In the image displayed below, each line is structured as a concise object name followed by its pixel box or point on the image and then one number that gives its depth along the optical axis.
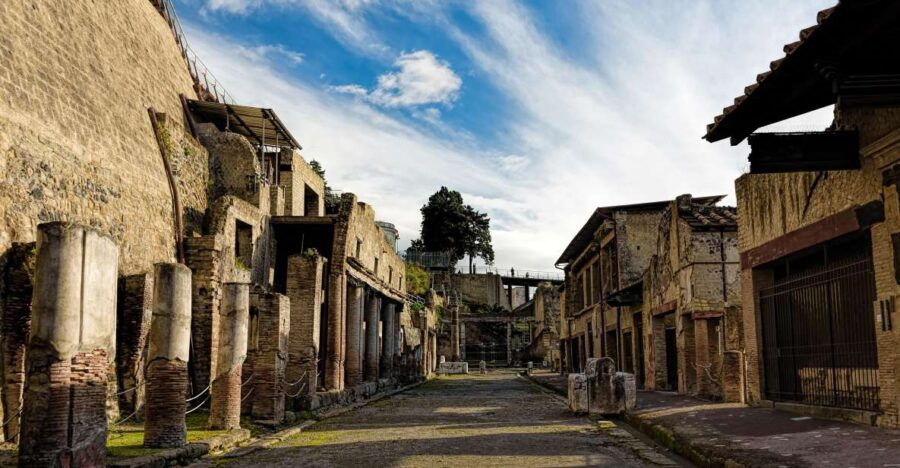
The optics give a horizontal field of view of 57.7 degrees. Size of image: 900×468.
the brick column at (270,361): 12.84
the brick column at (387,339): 28.97
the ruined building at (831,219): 7.88
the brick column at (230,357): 10.96
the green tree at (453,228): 70.25
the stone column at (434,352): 47.34
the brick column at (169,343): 9.23
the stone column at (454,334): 55.81
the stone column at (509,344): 58.50
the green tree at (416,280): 47.78
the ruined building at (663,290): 17.69
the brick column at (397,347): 30.54
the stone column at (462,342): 58.38
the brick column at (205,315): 14.69
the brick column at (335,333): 20.17
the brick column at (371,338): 25.73
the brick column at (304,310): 16.50
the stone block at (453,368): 47.50
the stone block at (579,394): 14.57
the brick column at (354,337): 22.30
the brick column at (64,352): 6.70
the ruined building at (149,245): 7.00
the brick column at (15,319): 9.74
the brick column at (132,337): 12.99
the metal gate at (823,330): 10.36
